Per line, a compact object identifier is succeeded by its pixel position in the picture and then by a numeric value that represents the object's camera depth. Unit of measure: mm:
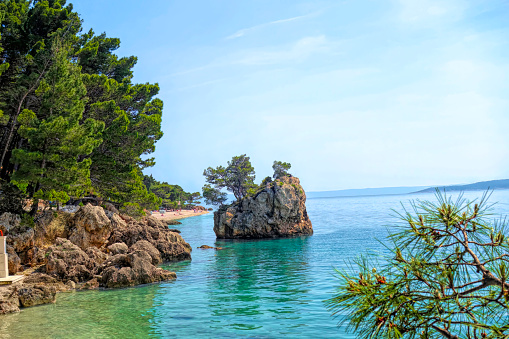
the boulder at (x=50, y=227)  23578
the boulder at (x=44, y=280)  18172
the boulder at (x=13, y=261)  20000
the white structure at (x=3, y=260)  16266
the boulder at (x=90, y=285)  19180
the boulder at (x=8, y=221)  21506
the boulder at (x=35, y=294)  15414
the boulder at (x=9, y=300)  14299
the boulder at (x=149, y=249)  23883
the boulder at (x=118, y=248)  24578
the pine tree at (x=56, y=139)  21578
